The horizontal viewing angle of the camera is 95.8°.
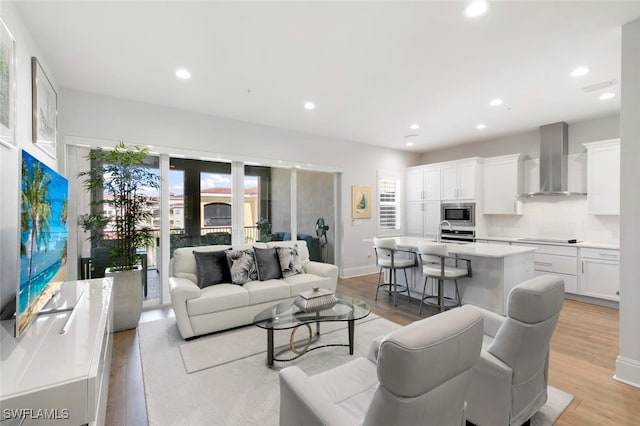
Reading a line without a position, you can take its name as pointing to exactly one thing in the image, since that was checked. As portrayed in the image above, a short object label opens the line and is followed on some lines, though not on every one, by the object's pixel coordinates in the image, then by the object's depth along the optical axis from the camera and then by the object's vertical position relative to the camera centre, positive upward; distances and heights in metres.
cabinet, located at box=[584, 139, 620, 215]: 4.23 +0.50
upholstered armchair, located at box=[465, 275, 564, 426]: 1.52 -0.83
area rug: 1.96 -1.37
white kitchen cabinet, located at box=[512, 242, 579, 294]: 4.45 -0.83
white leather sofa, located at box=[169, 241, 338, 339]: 3.03 -0.96
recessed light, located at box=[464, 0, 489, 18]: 2.05 +1.47
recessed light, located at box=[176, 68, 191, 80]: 3.06 +1.49
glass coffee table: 2.49 -0.95
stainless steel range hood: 4.89 +0.89
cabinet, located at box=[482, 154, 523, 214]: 5.36 +0.51
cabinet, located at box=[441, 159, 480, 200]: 5.73 +0.63
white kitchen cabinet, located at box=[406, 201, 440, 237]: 6.45 -0.18
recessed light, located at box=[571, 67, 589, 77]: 3.03 +1.48
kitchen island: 3.52 -0.78
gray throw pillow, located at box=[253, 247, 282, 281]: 3.75 -0.71
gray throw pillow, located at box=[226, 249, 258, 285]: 3.57 -0.70
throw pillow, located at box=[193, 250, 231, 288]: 3.46 -0.70
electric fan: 6.04 -0.41
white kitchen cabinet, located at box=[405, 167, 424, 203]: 6.77 +0.65
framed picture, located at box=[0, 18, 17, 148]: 1.79 +0.81
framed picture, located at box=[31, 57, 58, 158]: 2.47 +0.97
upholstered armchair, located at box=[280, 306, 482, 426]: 0.93 -0.59
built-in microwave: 5.77 -0.05
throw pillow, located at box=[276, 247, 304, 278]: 3.92 -0.70
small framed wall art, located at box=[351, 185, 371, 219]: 6.21 +0.19
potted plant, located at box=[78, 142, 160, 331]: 3.35 -0.12
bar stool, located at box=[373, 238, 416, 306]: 4.21 -0.77
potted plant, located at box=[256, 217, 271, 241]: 5.18 -0.33
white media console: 1.13 -0.69
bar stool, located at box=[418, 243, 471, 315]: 3.58 -0.77
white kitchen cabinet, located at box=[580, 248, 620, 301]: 4.06 -0.91
